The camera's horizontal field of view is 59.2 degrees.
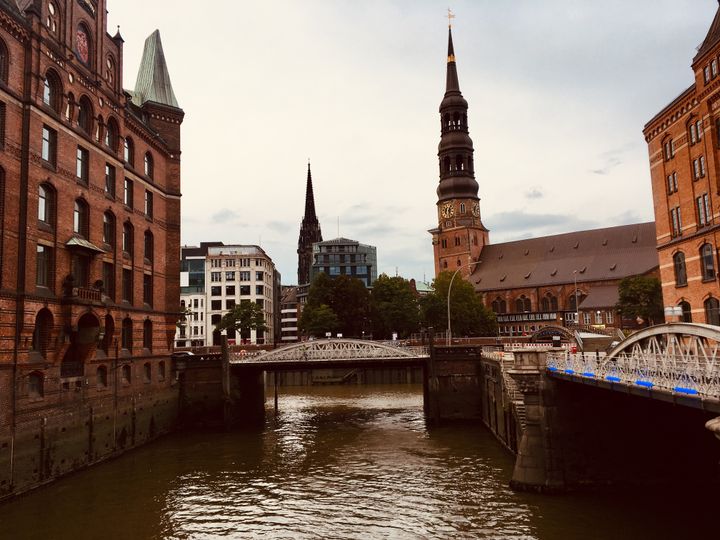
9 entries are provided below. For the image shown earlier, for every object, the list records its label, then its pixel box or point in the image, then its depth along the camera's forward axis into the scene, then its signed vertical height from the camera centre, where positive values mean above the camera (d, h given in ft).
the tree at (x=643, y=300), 226.99 +10.45
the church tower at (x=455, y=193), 336.29 +78.89
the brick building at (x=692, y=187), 105.70 +25.50
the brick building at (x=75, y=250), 81.20 +15.51
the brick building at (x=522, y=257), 308.19 +40.35
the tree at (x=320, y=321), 251.80 +8.09
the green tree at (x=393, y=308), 264.11 +12.51
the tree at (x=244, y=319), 280.51 +11.38
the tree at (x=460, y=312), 256.11 +9.89
